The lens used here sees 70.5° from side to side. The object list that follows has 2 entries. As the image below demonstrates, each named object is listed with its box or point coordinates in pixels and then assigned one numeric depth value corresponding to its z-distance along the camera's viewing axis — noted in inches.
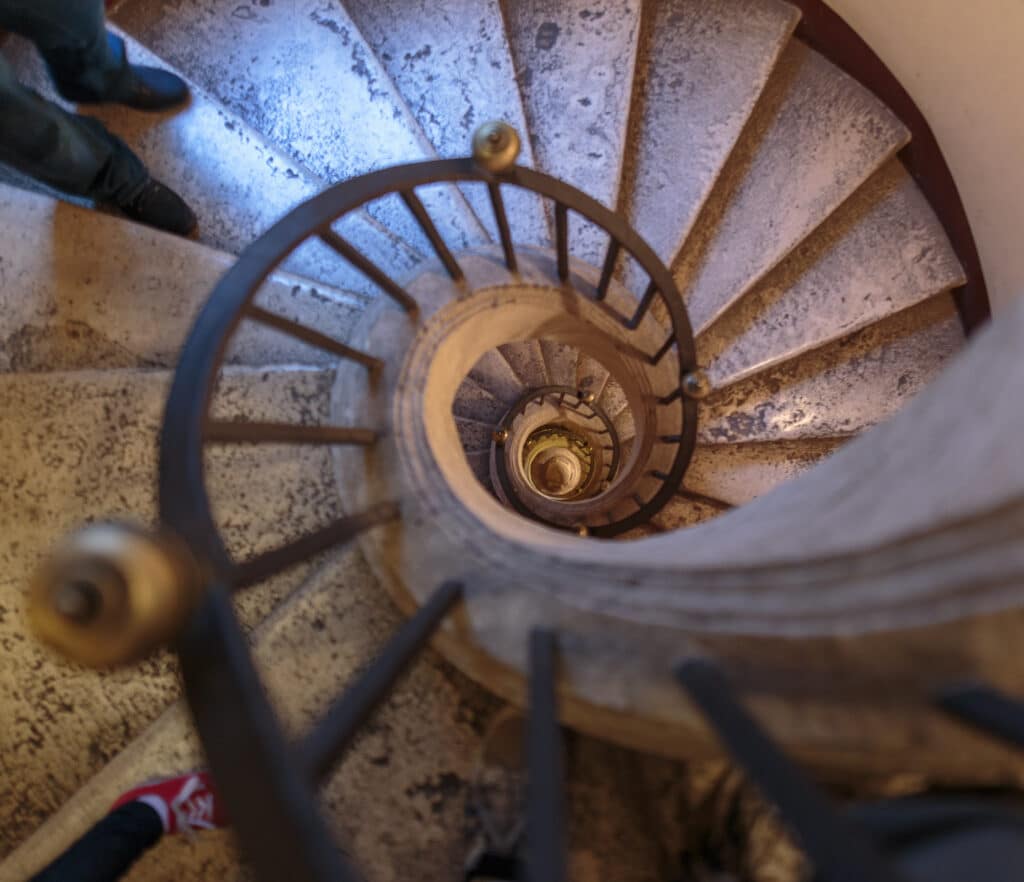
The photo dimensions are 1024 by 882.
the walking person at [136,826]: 69.6
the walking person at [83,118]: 84.0
